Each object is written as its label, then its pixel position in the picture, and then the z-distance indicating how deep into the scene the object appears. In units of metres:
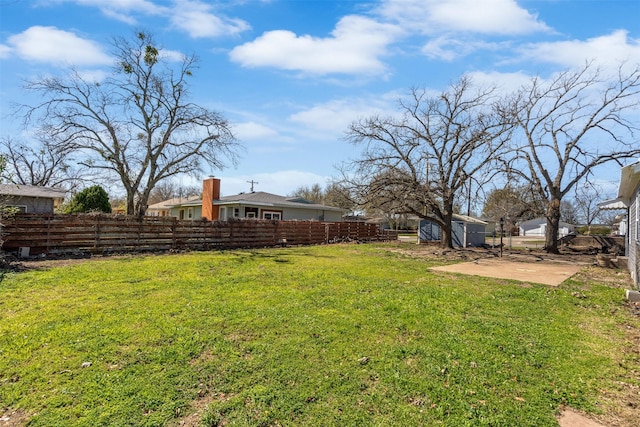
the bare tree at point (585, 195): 18.44
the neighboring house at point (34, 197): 17.03
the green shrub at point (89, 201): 21.78
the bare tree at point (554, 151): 17.84
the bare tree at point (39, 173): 30.14
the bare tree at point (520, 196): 19.34
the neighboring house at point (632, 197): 7.44
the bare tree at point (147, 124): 19.45
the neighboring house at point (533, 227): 56.09
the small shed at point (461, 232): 22.70
